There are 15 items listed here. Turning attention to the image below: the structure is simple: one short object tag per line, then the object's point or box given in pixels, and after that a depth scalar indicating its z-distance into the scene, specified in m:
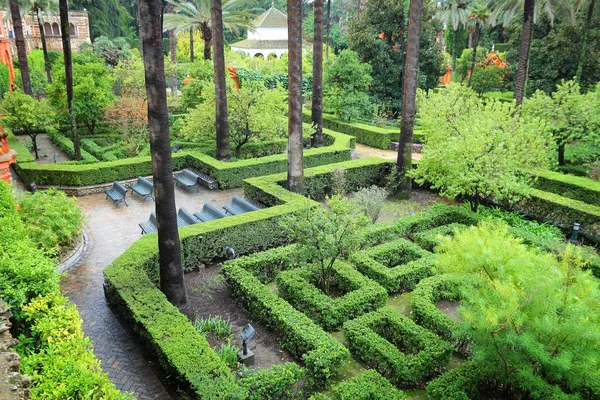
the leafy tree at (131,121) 21.84
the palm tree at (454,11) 34.66
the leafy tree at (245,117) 20.11
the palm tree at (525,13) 18.77
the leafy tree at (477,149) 13.38
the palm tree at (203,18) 29.61
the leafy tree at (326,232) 10.52
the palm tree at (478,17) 31.77
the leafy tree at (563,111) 18.33
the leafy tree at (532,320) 6.55
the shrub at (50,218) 11.81
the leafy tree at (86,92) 22.02
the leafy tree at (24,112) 20.62
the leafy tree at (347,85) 25.98
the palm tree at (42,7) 29.98
